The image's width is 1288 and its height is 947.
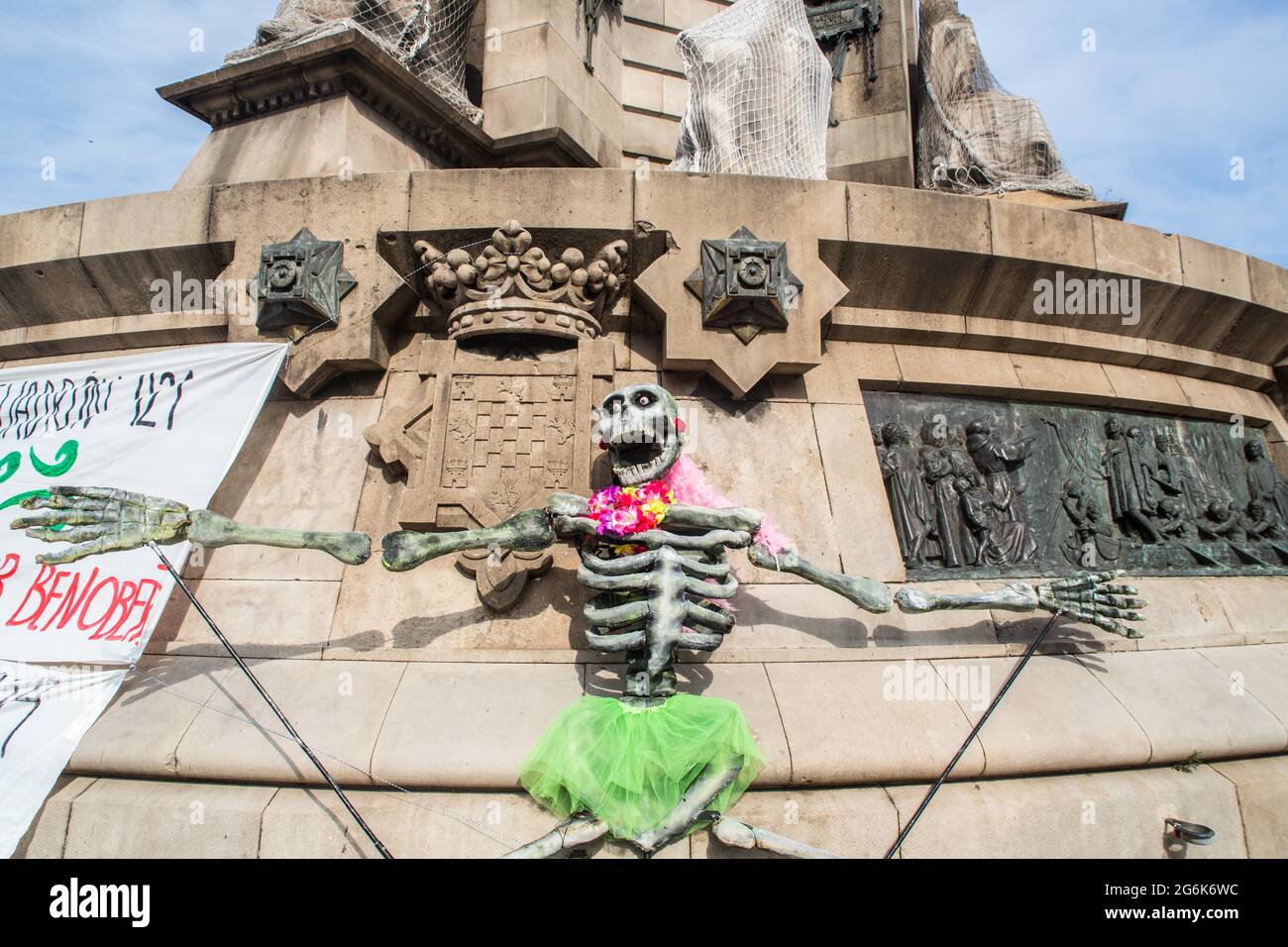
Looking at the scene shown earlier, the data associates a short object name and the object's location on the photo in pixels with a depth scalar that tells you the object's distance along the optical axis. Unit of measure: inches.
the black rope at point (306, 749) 122.0
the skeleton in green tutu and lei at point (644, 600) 128.6
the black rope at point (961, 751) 131.5
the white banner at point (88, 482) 149.8
